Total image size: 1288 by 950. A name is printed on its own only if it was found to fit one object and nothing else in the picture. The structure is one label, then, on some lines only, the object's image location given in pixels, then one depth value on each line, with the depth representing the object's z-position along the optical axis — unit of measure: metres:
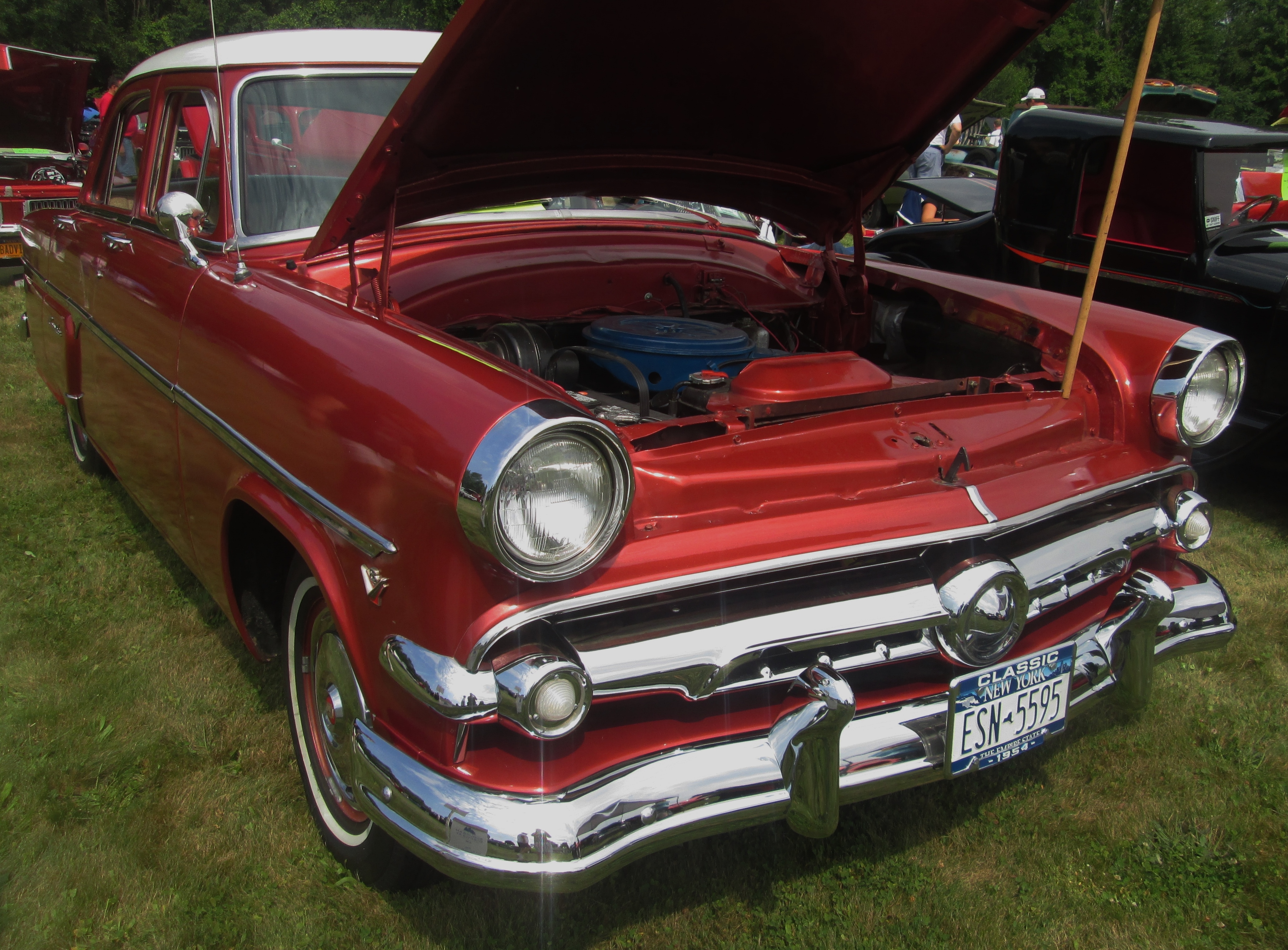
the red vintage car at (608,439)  1.43
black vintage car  3.87
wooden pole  1.80
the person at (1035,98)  8.01
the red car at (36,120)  7.44
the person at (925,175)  7.89
